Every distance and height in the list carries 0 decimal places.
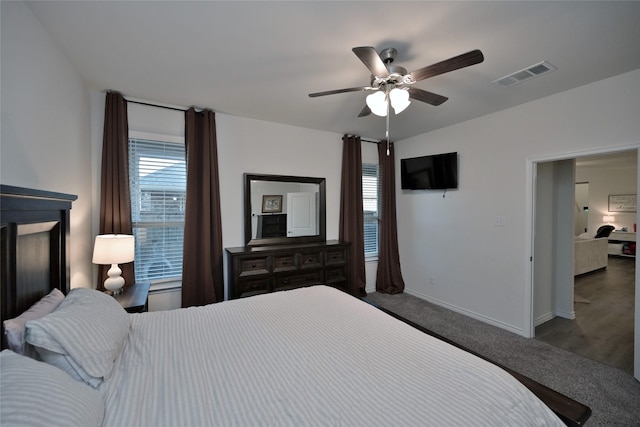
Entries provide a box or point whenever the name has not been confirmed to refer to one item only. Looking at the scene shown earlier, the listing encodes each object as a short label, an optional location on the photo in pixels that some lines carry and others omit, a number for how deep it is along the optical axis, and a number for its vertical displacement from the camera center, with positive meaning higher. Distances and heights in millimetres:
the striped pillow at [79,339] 969 -536
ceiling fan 1505 +910
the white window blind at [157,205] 2824 +55
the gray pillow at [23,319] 958 -454
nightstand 2037 -753
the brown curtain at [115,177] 2549 +344
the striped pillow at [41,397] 641 -526
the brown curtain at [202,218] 2922 -90
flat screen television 3596 +575
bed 860 -715
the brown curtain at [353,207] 4000 +46
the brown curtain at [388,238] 4336 -492
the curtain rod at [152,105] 2764 +1189
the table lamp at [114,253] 2158 -369
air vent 2125 +1201
